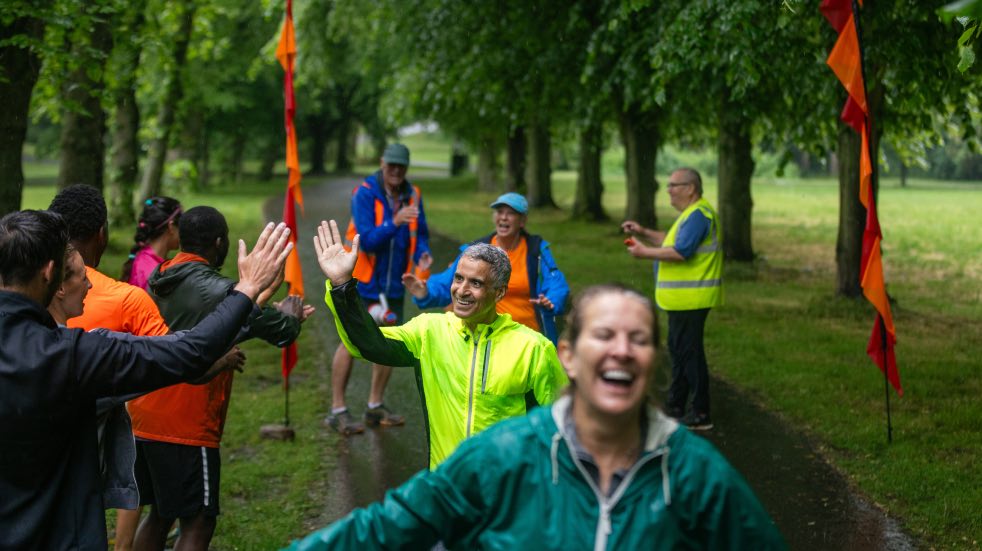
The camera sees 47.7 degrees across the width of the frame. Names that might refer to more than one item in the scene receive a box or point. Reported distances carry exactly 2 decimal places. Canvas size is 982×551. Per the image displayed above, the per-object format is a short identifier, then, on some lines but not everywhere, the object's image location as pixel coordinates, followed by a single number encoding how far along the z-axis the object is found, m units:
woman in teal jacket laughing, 2.61
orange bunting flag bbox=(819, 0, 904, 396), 7.93
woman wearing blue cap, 6.80
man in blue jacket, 8.27
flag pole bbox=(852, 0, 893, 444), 7.83
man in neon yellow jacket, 4.22
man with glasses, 8.41
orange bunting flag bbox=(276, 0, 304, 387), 8.91
